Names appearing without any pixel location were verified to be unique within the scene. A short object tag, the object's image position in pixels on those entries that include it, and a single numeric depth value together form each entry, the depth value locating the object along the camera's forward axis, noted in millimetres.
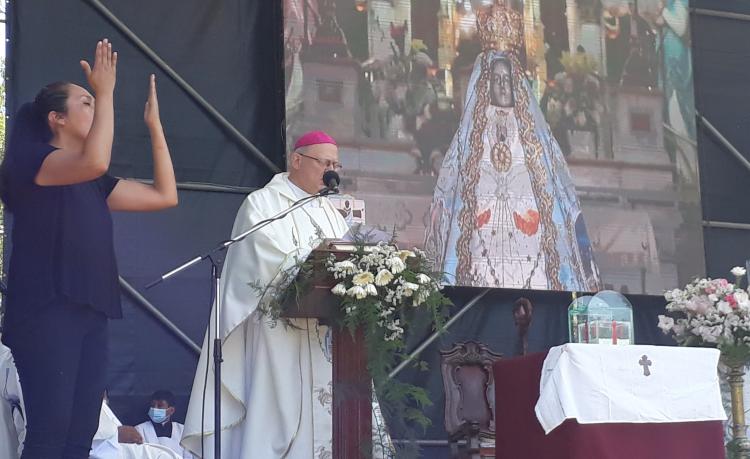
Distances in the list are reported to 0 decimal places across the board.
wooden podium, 9445
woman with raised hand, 7113
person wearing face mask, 12961
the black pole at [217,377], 8570
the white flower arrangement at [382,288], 9195
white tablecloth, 9062
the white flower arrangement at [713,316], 10953
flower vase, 10562
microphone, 9031
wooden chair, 12492
